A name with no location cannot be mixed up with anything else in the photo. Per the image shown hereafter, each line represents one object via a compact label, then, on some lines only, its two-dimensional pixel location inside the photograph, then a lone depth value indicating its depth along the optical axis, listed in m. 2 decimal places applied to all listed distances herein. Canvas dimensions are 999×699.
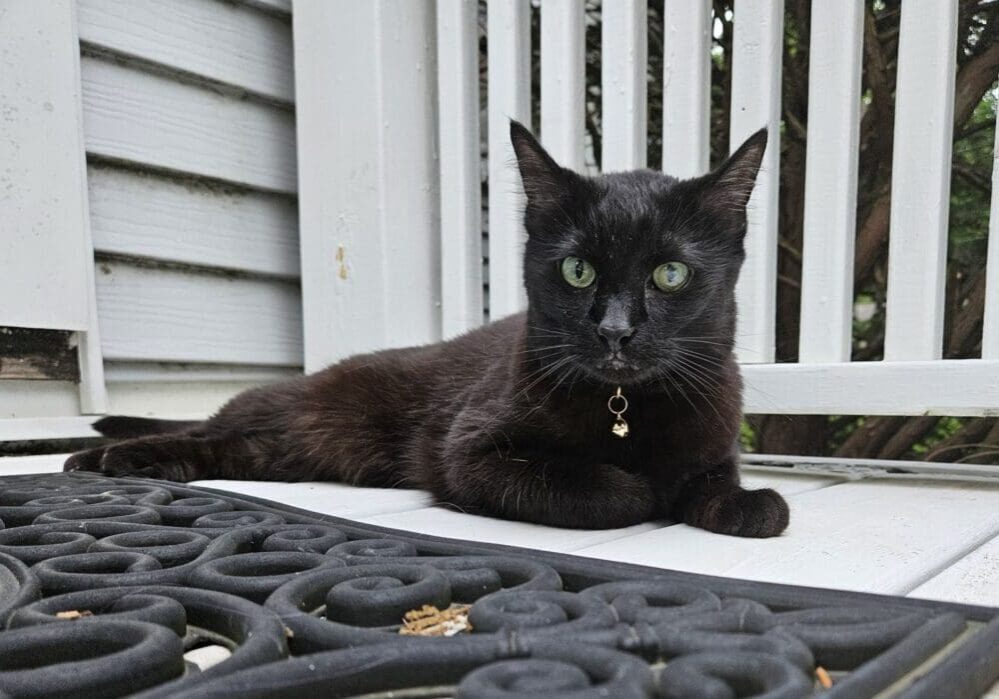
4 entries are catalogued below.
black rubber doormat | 0.26
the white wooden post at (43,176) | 0.74
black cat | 0.51
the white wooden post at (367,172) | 0.86
